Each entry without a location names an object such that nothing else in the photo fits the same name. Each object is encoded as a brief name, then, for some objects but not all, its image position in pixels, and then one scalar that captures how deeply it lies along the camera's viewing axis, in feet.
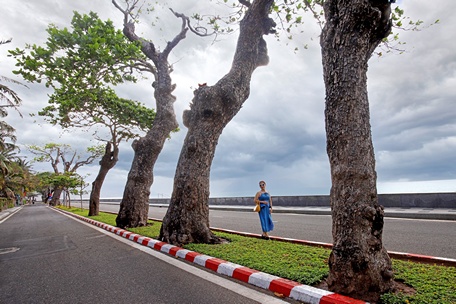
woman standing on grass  25.57
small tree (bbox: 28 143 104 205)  144.94
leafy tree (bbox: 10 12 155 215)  34.37
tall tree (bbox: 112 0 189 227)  37.11
